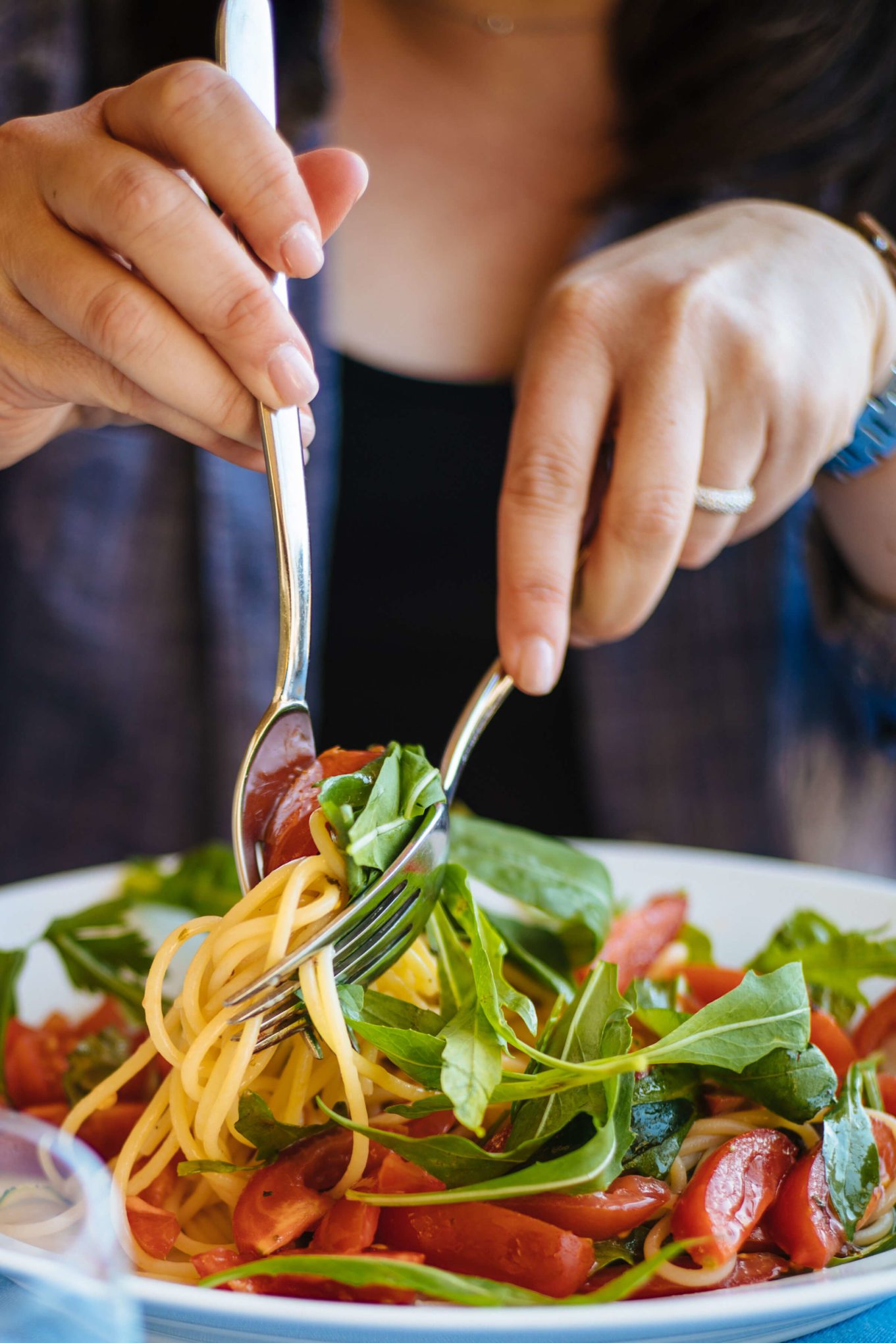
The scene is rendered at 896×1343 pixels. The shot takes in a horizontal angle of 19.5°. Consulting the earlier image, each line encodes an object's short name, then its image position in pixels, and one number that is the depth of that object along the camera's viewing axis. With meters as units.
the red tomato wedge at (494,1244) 0.46
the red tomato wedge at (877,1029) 0.53
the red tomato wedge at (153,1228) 0.47
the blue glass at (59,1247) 0.37
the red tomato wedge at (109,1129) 0.51
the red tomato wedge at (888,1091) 0.51
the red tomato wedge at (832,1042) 0.52
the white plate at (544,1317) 0.42
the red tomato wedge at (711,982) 0.53
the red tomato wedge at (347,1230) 0.46
